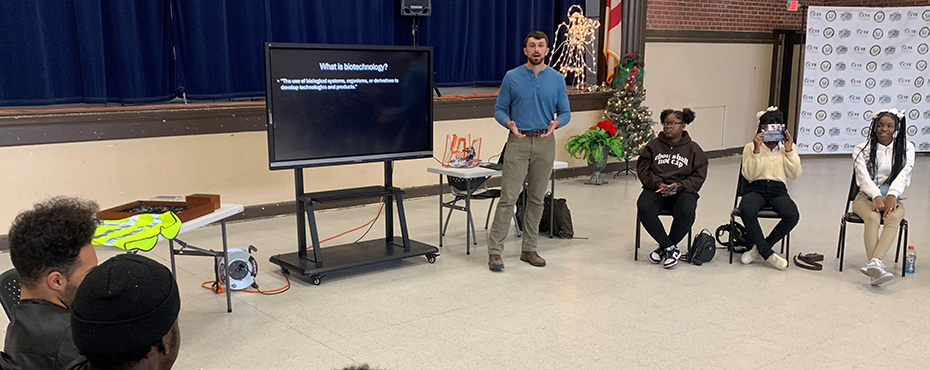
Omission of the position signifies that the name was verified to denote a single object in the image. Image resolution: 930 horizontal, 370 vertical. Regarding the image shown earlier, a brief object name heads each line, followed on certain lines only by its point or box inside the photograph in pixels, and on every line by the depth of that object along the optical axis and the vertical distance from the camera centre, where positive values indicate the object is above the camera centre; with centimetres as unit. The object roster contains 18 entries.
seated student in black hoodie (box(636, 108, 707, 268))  491 -65
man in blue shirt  475 -26
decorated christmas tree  865 -36
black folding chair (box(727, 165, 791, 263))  487 -84
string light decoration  867 +43
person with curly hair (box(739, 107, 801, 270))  485 -66
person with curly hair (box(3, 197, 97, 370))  198 -54
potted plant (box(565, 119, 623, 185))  818 -69
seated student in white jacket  460 -58
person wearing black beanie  124 -39
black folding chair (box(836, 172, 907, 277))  475 -86
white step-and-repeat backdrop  980 +14
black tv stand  458 -111
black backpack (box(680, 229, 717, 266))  495 -110
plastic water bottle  476 -112
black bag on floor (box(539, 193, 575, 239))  576 -105
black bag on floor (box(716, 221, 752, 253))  514 -106
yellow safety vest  322 -67
